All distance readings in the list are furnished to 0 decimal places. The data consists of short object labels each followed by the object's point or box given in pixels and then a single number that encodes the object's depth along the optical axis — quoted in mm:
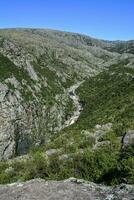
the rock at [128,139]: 10981
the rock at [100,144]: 14593
